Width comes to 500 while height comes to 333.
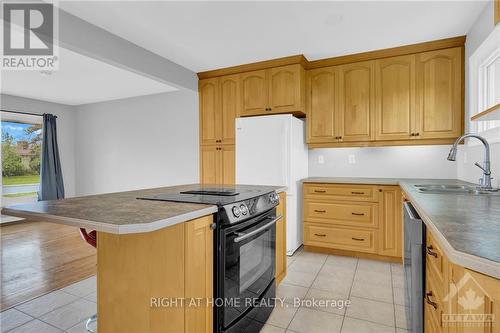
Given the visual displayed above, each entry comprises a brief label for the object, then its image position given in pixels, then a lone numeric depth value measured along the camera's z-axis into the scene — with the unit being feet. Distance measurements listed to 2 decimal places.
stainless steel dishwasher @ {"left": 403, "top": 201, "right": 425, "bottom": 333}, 4.63
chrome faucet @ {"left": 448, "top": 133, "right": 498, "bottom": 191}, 6.32
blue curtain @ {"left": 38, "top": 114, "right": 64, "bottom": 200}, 17.72
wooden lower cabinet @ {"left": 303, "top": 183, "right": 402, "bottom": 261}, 9.71
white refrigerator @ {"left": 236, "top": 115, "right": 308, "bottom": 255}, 10.65
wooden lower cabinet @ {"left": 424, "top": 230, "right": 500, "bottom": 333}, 2.23
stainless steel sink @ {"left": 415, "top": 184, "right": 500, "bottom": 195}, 6.33
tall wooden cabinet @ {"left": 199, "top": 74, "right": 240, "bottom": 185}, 12.55
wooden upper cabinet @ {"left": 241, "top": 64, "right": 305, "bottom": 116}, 11.12
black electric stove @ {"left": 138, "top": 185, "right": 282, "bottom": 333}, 4.76
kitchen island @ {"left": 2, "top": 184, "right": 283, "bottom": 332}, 4.05
